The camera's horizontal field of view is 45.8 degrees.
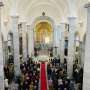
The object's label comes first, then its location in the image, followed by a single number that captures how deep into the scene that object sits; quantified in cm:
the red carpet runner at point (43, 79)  725
